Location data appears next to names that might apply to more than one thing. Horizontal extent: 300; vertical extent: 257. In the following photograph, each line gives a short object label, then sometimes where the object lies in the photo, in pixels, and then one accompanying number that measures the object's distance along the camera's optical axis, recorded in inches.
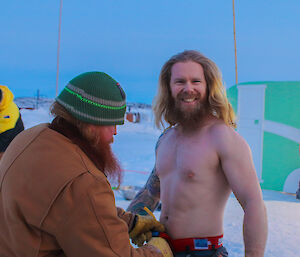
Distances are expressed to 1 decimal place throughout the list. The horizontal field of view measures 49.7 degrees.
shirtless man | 62.0
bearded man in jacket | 42.9
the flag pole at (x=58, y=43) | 332.5
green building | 269.7
